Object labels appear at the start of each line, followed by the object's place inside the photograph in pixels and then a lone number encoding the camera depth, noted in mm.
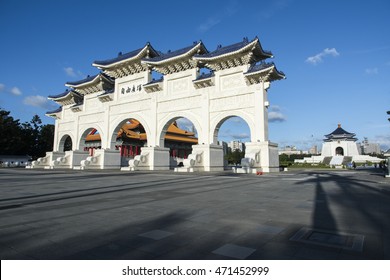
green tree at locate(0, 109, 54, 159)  39812
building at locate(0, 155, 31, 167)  41850
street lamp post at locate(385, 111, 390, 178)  15020
